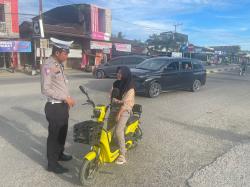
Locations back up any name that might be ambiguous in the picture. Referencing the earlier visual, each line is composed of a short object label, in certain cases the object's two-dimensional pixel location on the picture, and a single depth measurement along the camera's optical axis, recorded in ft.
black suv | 26.41
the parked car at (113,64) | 41.45
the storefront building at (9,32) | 53.97
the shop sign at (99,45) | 72.86
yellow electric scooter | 9.07
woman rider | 10.36
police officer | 9.42
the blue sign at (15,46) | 53.08
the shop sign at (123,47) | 80.43
